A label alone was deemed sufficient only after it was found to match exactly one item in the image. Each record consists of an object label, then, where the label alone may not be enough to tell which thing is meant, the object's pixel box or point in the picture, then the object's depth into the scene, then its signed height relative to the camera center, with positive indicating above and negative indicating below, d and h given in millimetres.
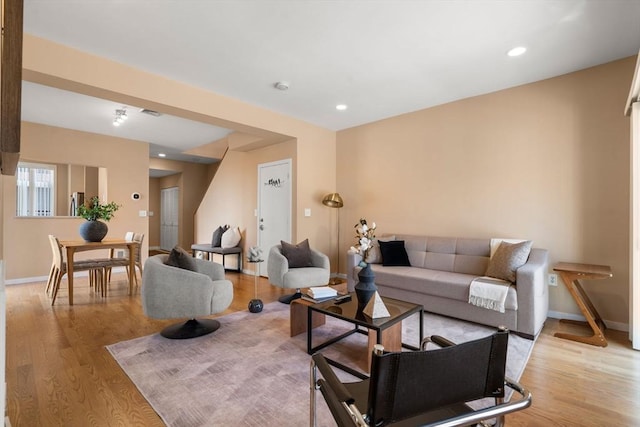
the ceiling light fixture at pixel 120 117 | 4471 +1506
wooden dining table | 3734 -433
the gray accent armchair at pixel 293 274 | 3662 -729
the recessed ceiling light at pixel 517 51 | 2736 +1489
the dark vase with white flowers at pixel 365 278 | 2533 -542
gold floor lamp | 4875 +214
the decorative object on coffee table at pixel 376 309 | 2219 -696
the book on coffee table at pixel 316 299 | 2646 -740
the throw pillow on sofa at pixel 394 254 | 3982 -522
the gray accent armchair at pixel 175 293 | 2656 -691
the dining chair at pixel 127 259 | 4352 -647
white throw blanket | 2826 -746
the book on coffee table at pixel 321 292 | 2706 -706
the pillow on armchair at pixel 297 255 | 3951 -527
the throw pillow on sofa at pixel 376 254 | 4199 -550
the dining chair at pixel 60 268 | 3818 -693
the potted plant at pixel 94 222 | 4094 -99
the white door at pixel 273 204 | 5020 +178
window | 5113 +437
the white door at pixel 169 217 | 8883 -72
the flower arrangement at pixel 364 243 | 2521 -237
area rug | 1780 -1139
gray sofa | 2775 -708
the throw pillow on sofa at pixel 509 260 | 3004 -463
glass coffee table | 2127 -758
